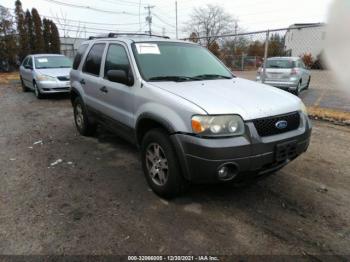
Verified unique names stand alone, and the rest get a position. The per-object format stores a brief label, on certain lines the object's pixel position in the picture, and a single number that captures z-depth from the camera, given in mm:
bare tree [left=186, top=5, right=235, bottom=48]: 46000
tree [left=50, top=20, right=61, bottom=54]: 29859
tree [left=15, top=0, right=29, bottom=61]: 27141
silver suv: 2998
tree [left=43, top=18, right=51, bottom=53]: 29344
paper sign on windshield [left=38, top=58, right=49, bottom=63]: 11742
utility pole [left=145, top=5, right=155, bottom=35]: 57878
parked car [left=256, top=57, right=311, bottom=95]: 11547
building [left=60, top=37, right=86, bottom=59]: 39625
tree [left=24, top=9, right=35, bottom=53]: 27861
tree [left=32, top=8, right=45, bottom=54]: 28188
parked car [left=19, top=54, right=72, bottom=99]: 10805
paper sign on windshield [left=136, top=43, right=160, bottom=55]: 4215
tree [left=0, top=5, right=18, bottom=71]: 25547
